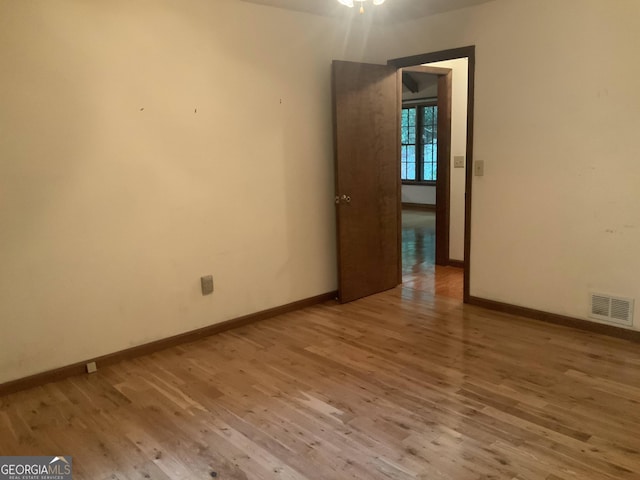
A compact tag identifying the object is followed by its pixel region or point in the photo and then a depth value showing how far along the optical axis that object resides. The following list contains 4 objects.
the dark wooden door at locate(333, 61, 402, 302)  4.06
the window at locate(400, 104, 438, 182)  9.93
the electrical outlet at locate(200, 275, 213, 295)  3.55
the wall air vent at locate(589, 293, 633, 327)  3.31
